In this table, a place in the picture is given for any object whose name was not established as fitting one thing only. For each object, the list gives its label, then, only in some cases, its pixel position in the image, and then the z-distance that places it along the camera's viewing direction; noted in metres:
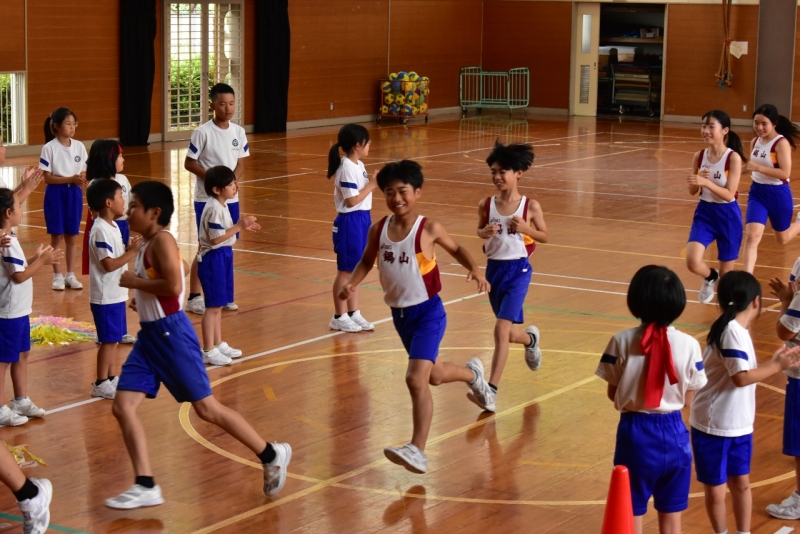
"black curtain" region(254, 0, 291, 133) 39.53
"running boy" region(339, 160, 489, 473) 9.95
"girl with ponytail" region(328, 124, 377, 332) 14.59
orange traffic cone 7.04
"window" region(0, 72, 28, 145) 32.21
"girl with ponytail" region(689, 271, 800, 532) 7.73
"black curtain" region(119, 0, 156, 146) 35.17
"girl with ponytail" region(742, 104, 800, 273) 16.13
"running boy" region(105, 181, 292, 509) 9.12
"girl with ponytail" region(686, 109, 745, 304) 15.25
